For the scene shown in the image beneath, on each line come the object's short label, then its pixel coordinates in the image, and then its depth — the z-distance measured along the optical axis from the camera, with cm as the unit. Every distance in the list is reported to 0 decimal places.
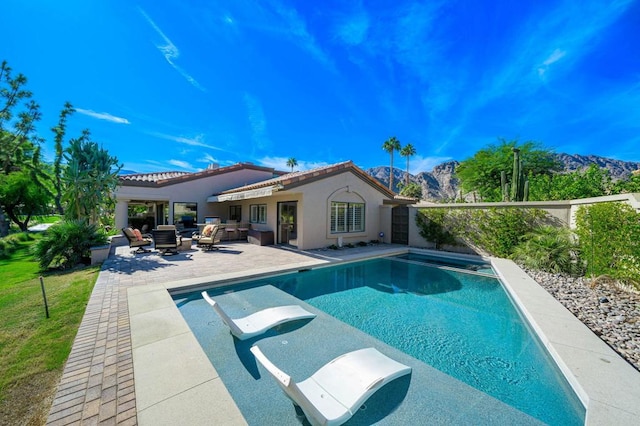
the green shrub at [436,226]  1922
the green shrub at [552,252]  1251
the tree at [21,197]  3062
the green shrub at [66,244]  1206
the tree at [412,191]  7525
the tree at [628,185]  1852
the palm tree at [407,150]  7838
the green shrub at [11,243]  1786
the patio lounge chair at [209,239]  1770
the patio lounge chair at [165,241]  1563
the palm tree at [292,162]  8419
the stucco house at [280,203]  1842
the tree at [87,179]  1582
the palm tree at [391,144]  7400
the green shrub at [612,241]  884
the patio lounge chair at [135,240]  1602
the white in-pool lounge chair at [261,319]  632
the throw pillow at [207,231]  1905
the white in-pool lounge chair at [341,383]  359
